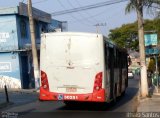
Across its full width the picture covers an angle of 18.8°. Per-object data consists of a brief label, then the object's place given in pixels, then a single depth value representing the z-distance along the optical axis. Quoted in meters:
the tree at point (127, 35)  93.12
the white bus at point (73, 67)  18.69
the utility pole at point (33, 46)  35.97
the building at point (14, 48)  43.97
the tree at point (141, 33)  25.56
